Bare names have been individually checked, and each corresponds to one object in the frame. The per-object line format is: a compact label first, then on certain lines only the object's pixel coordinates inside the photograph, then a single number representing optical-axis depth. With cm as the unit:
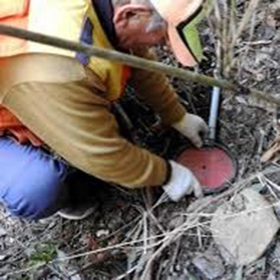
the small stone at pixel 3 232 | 210
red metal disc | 199
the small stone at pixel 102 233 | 202
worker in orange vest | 141
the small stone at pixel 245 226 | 183
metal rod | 203
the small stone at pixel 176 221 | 194
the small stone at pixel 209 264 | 183
